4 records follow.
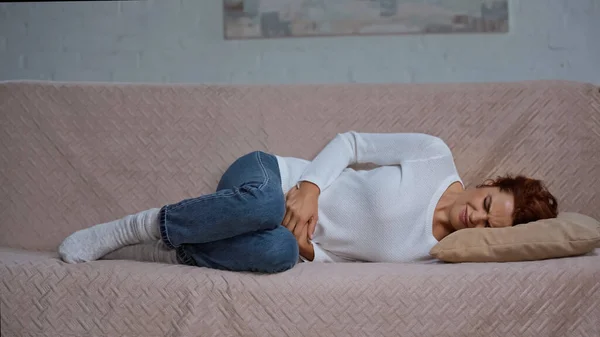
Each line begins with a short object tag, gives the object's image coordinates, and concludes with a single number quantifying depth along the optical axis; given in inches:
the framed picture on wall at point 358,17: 94.7
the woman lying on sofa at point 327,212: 58.0
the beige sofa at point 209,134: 72.9
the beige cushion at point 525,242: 57.3
